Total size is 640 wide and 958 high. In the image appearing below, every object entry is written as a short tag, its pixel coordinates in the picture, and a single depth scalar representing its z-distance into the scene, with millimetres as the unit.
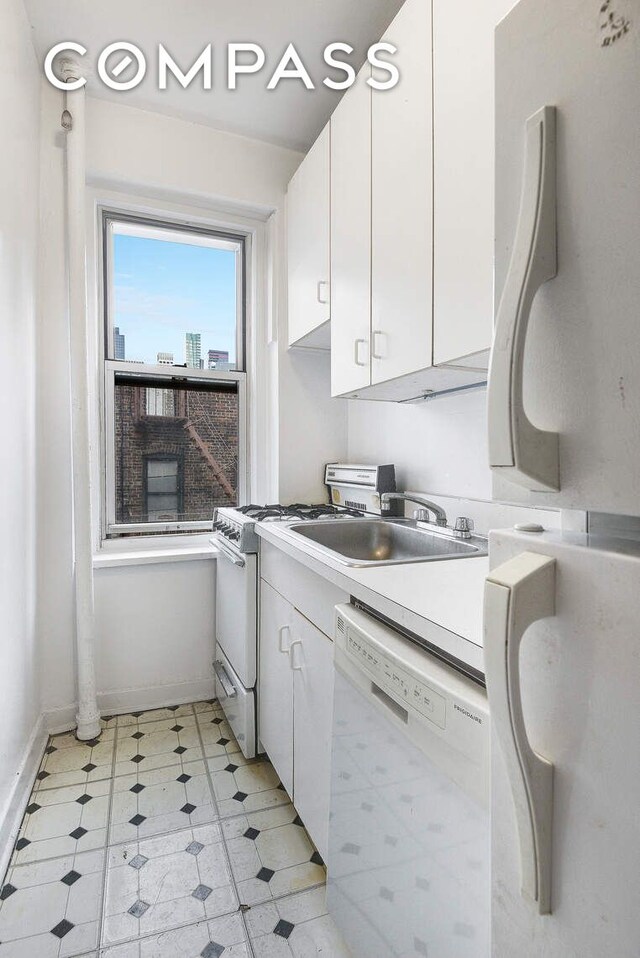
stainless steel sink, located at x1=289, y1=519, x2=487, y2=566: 1765
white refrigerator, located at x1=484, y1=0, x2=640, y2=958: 423
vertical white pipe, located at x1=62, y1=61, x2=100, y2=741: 2100
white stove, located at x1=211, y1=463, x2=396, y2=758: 1923
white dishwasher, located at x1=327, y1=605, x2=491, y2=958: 698
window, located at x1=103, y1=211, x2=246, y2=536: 2494
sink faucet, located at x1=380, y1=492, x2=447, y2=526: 1762
